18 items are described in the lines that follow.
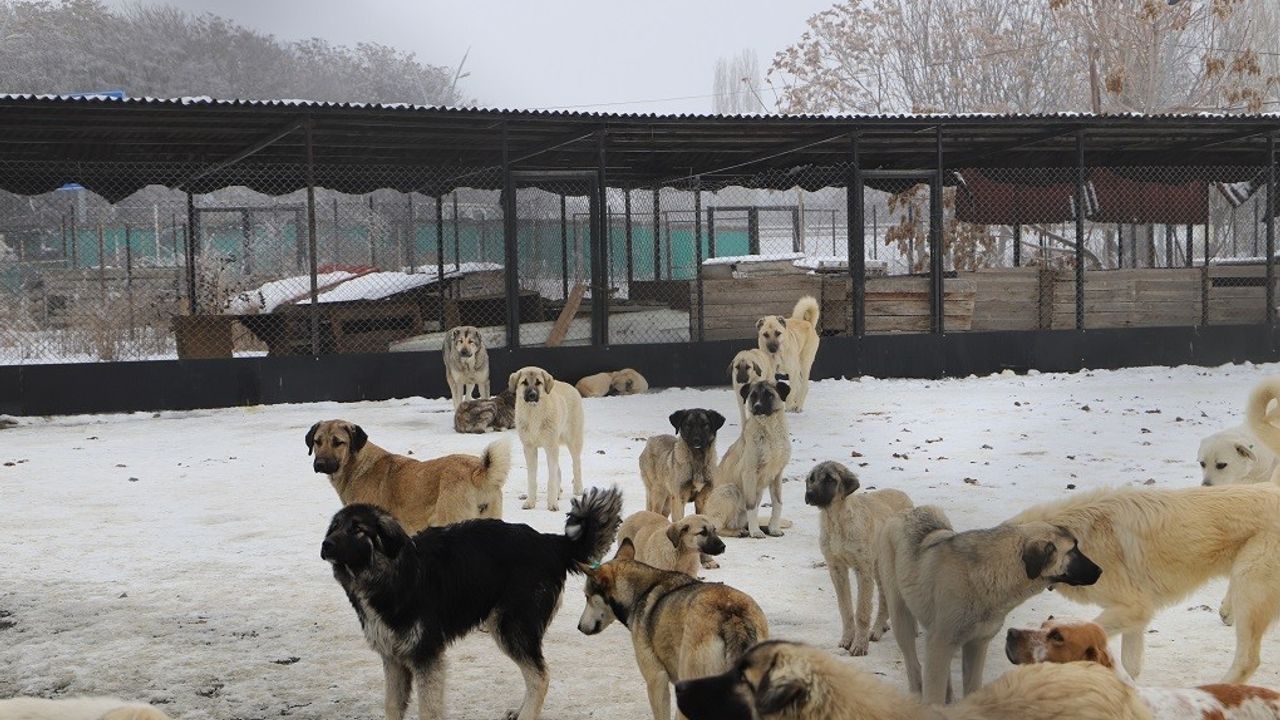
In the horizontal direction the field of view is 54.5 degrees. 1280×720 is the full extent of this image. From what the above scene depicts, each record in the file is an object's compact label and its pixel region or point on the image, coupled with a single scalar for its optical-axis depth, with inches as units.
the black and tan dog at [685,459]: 294.5
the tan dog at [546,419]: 355.9
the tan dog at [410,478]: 239.9
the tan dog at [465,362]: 540.1
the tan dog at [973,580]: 168.6
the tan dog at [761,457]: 297.3
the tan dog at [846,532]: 215.3
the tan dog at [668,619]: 157.5
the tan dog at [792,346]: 546.6
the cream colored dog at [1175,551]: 178.4
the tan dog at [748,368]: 478.3
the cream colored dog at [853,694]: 112.0
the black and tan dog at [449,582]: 170.1
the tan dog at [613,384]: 592.4
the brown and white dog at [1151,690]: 136.9
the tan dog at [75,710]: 116.3
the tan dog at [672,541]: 205.9
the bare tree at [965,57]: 1475.1
